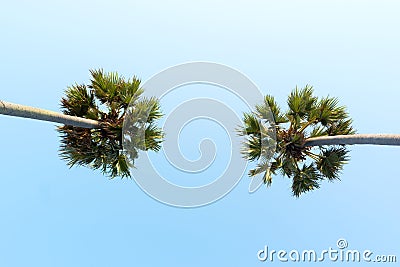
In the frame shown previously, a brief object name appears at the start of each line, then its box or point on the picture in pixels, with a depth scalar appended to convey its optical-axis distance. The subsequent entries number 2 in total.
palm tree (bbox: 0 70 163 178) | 11.57
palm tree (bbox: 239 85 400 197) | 12.02
